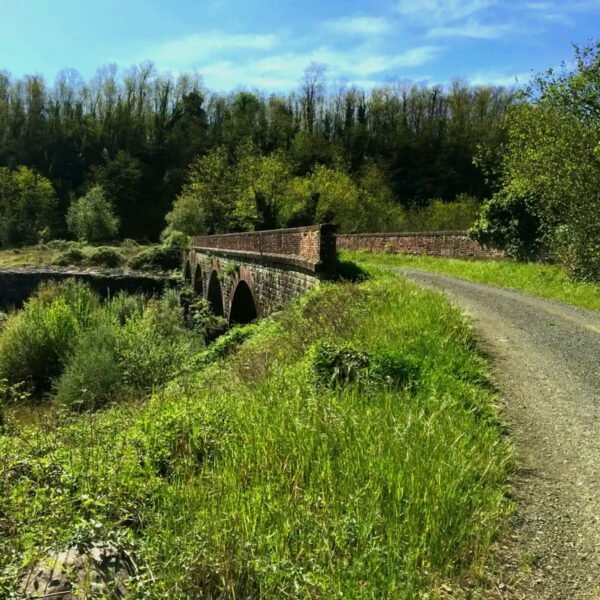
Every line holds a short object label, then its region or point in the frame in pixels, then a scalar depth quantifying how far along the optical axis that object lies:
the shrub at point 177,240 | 44.10
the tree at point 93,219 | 57.16
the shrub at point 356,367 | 4.96
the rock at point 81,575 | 2.38
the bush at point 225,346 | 10.70
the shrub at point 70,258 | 45.34
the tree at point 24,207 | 61.06
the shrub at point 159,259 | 44.09
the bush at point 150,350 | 11.01
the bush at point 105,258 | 45.59
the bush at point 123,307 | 16.65
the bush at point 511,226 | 16.88
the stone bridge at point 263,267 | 10.38
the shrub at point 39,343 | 13.37
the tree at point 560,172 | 13.59
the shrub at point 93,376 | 10.15
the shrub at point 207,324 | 18.75
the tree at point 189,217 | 49.19
